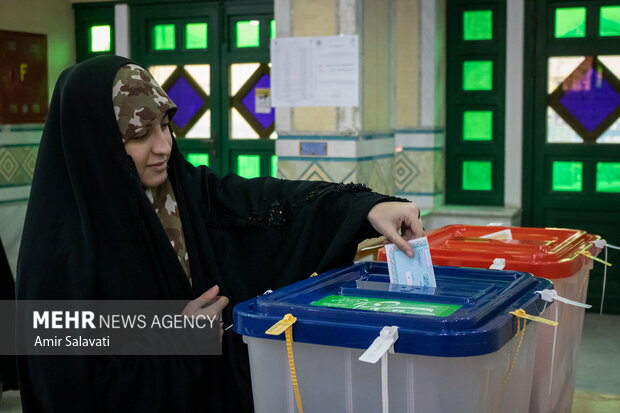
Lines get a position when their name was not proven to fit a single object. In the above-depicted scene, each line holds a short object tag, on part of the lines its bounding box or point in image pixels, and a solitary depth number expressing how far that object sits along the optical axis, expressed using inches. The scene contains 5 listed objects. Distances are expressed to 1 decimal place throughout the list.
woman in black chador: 70.0
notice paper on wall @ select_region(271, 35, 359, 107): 185.6
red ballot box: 86.3
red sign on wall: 228.1
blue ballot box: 52.4
